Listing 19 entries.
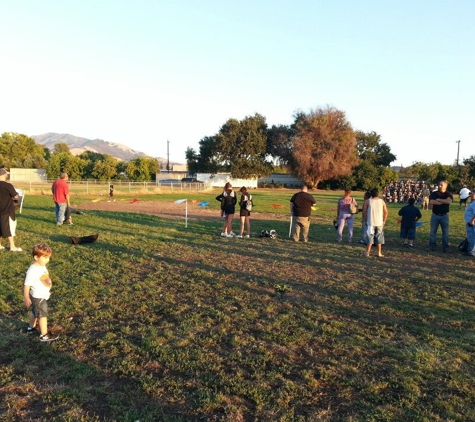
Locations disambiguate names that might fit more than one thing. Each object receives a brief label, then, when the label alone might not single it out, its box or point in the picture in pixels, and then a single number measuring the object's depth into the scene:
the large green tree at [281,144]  60.97
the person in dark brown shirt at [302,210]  11.44
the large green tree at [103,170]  65.56
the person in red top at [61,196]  13.55
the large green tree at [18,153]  75.81
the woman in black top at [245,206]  12.11
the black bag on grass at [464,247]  10.35
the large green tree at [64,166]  65.06
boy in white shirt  4.52
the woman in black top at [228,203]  12.03
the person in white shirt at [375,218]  9.59
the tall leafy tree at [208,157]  66.00
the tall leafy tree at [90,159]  68.07
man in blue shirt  9.62
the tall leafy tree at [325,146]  56.72
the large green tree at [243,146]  63.28
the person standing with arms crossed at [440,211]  10.23
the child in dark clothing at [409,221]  11.23
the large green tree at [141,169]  68.94
